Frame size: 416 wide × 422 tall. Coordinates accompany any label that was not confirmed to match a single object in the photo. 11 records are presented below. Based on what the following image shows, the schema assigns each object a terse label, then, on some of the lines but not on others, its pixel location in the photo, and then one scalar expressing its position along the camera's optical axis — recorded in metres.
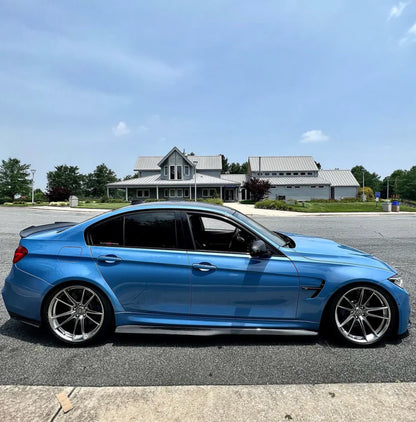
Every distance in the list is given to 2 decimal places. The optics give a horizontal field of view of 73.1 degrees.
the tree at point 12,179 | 53.66
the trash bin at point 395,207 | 25.96
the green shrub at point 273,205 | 28.67
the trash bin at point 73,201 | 33.27
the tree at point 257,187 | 39.75
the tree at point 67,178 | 78.81
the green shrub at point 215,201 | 32.36
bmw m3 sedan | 3.03
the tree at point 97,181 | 82.88
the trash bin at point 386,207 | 26.09
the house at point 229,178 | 40.78
